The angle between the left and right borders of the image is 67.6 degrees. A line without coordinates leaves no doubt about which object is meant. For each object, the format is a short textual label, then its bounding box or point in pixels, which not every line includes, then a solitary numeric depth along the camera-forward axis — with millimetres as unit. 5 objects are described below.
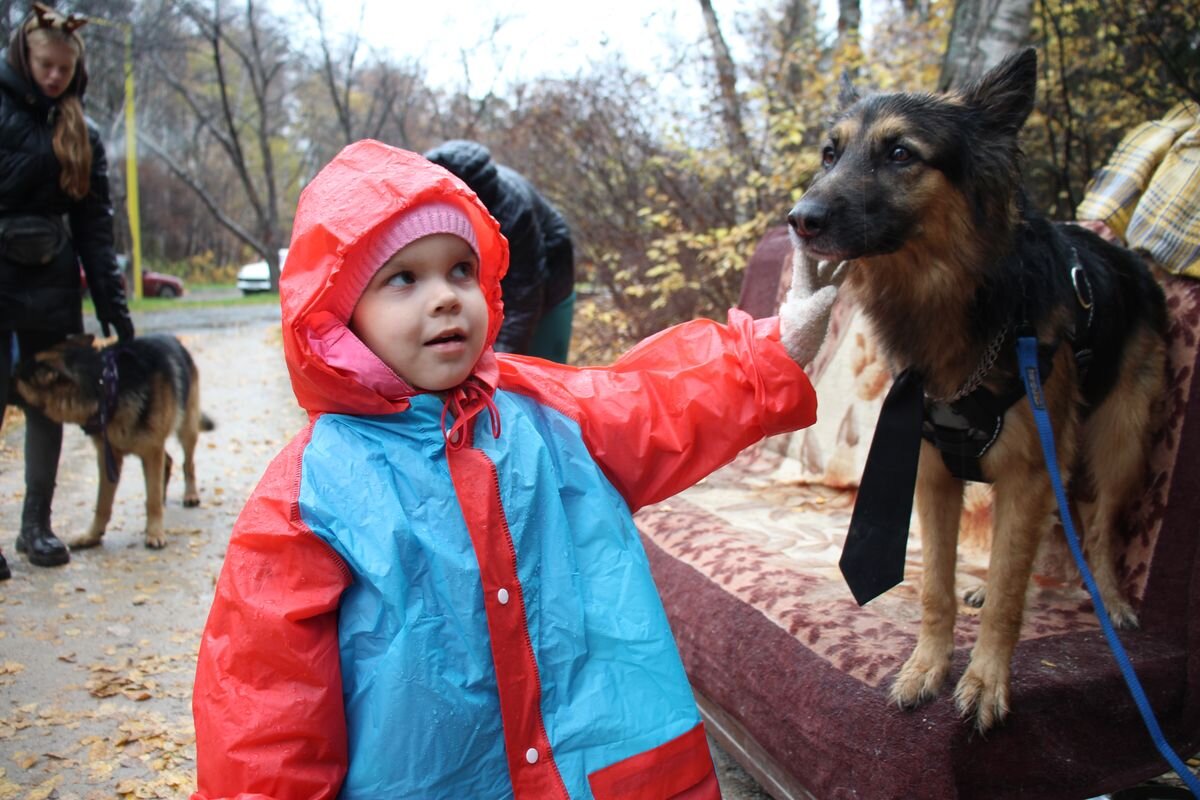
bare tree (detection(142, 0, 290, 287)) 23525
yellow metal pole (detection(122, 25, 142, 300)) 21250
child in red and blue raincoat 1550
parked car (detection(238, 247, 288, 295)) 30503
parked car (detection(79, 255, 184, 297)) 27062
